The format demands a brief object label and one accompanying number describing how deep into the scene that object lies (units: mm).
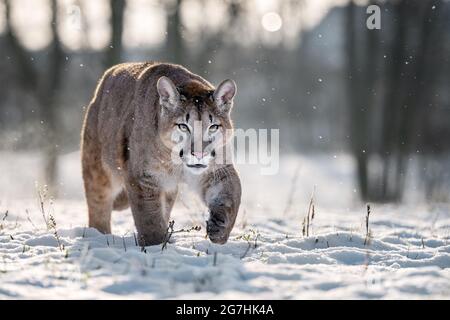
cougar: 5324
